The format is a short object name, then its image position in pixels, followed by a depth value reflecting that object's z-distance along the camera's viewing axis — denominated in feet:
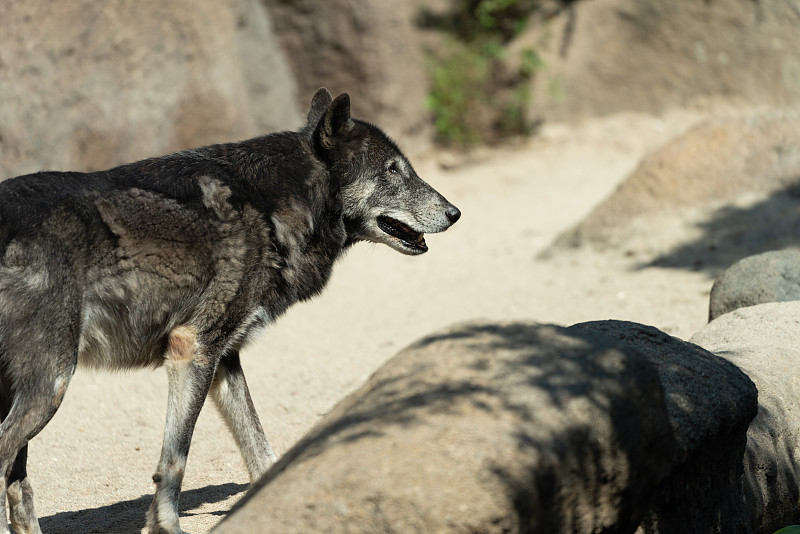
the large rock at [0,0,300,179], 61.62
